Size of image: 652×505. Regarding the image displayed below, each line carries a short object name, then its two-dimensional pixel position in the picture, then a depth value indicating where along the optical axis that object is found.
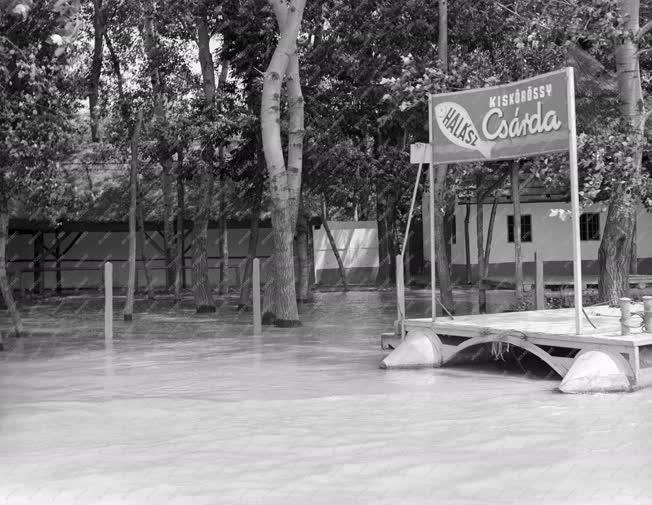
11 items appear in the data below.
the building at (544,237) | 36.53
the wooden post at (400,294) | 15.29
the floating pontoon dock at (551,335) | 11.96
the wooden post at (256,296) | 19.94
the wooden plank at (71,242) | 35.40
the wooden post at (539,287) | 19.92
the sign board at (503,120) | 12.71
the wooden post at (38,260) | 35.16
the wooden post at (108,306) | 19.00
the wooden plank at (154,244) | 35.34
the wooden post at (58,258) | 35.38
